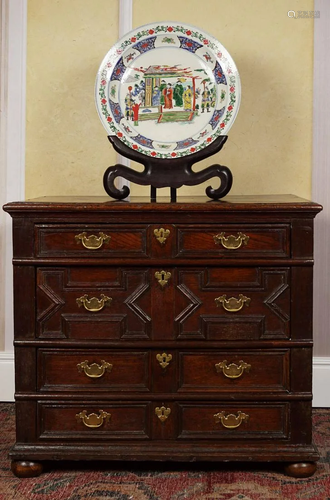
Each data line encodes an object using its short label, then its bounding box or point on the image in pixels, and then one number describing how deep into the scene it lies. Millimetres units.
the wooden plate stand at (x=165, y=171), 2859
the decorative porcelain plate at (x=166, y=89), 2898
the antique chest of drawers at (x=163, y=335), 2607
